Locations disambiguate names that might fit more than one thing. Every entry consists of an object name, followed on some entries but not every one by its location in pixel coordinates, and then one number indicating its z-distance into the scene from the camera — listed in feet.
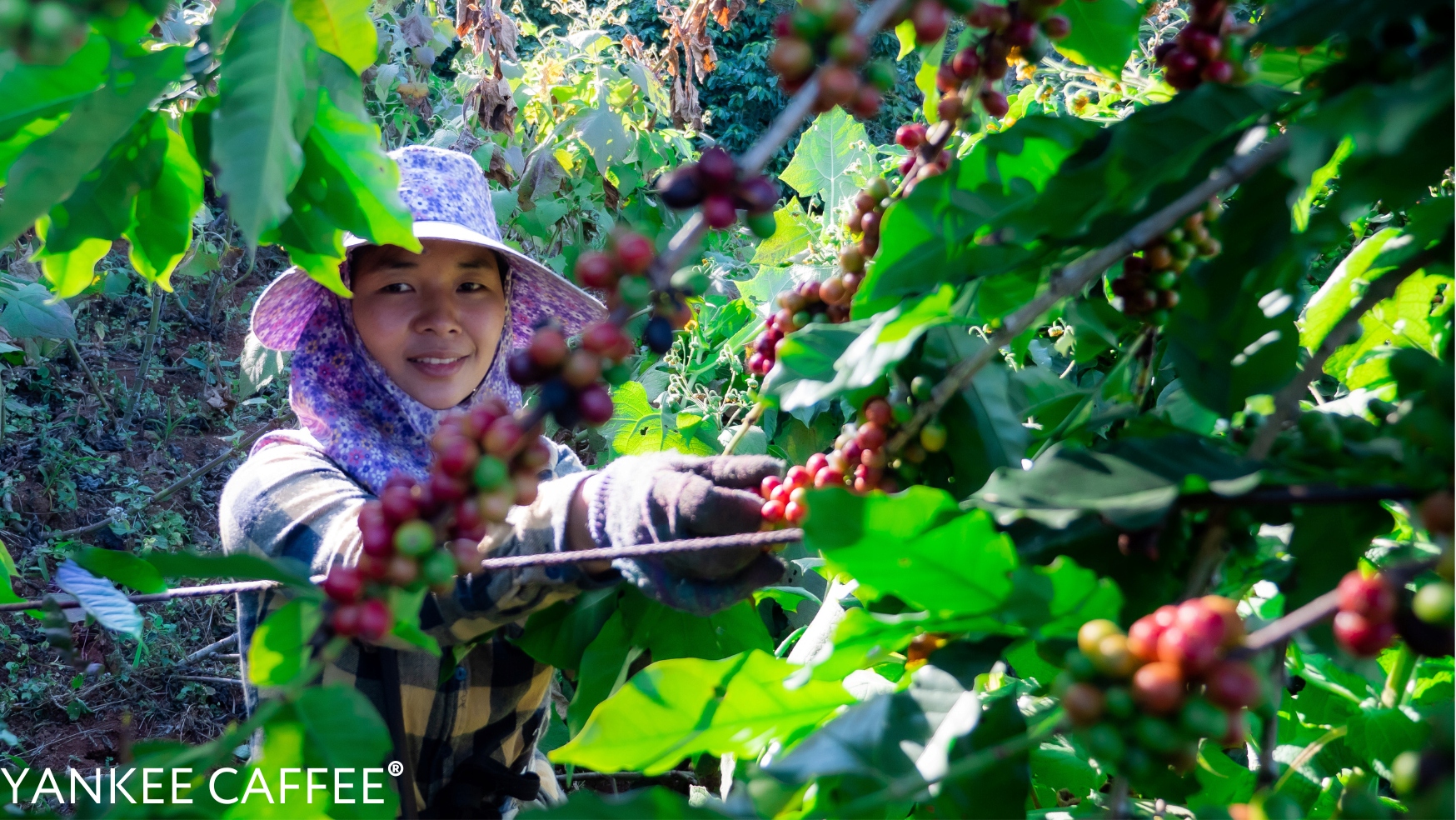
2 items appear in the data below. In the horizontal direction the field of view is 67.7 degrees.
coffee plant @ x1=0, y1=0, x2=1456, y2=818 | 1.42
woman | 3.25
